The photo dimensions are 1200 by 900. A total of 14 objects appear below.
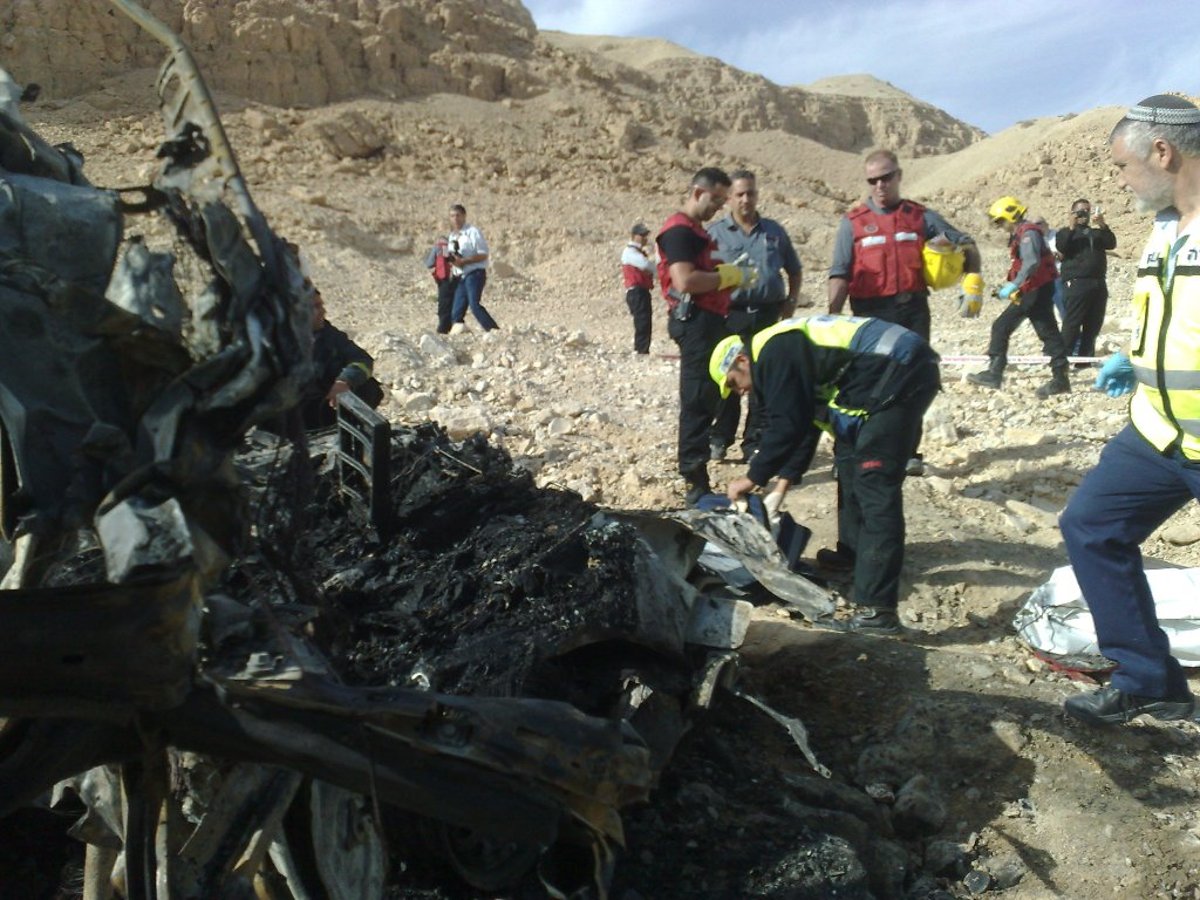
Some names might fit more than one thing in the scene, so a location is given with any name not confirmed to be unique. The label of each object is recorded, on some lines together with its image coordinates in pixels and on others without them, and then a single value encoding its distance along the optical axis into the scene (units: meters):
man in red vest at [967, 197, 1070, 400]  9.79
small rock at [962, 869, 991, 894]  3.27
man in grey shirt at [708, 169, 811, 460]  6.95
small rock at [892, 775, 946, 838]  3.54
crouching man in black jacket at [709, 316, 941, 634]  4.72
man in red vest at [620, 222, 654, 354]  12.81
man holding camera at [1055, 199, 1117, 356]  10.63
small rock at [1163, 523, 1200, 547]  6.05
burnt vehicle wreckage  1.72
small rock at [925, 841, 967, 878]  3.36
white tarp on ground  4.50
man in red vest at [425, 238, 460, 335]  14.05
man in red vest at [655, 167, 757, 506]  6.30
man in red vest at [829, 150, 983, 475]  6.56
